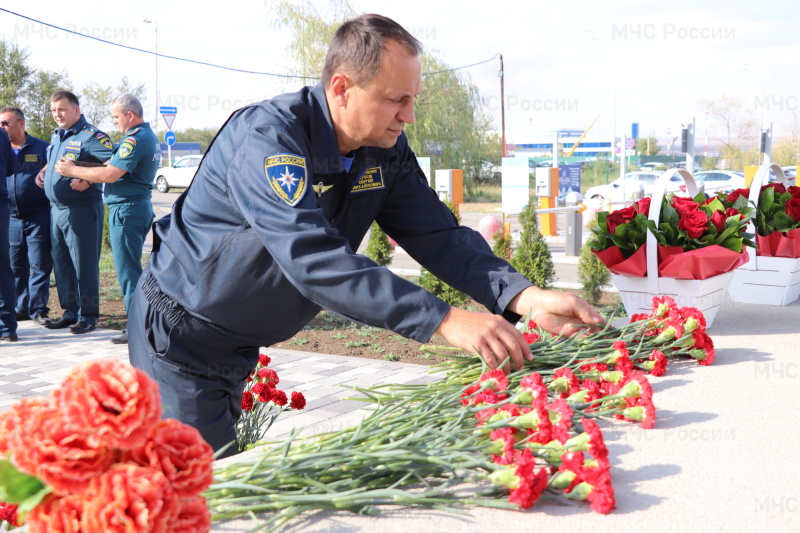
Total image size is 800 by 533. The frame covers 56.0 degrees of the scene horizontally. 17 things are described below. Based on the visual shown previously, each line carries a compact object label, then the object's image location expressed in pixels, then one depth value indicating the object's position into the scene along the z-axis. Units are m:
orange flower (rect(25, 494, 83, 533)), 0.81
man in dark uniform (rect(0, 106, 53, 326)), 7.66
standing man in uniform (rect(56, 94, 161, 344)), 6.52
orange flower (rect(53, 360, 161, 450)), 0.79
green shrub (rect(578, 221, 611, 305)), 8.20
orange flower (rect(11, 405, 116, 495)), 0.78
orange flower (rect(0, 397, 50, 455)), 0.81
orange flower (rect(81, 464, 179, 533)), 0.79
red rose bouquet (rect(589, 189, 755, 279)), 2.65
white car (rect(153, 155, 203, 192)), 34.19
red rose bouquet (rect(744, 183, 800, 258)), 3.36
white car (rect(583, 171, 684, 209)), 24.08
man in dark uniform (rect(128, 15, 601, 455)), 1.59
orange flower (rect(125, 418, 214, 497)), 0.84
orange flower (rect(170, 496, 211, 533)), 0.85
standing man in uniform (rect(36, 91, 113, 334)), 6.84
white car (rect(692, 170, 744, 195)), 26.61
